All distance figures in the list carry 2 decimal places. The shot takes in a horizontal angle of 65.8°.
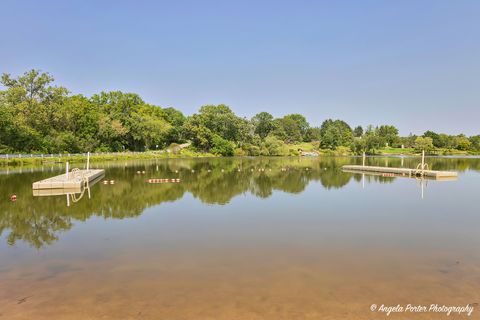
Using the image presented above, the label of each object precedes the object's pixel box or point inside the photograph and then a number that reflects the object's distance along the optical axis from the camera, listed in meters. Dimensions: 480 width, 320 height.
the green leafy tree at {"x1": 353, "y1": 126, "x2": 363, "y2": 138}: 177.00
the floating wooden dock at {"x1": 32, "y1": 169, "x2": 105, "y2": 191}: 24.61
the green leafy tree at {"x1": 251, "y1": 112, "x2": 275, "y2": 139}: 130.00
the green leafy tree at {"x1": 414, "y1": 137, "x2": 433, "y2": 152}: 130.88
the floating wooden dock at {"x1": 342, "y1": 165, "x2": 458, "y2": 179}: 35.66
